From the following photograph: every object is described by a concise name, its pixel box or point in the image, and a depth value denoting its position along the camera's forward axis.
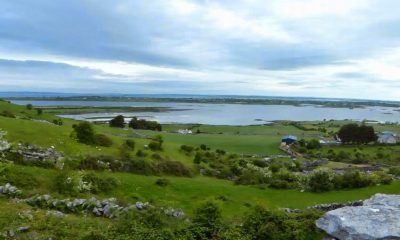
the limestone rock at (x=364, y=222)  13.98
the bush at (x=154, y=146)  37.00
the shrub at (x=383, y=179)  32.22
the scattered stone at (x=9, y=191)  19.28
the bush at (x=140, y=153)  32.72
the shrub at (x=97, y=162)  26.55
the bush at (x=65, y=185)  20.95
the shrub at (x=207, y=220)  15.47
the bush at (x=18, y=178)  21.02
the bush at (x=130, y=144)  34.40
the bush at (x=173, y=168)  31.33
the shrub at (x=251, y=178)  31.50
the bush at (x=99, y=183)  22.75
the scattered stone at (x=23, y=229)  14.63
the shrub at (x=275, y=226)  15.74
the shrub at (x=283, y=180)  30.35
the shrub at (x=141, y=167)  29.52
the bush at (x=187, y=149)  40.40
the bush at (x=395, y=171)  40.48
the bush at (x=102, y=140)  32.88
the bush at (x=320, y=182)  29.86
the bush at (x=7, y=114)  41.33
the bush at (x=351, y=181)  31.22
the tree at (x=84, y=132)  32.28
